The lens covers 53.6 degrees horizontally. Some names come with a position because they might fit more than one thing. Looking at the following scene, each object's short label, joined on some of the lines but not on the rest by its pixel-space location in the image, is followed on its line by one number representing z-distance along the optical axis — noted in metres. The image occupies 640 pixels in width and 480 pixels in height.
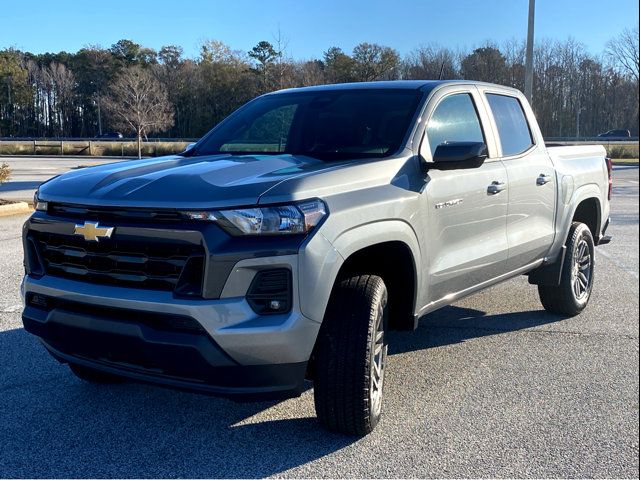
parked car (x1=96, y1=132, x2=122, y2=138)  80.64
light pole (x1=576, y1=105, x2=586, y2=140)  49.92
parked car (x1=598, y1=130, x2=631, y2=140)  46.00
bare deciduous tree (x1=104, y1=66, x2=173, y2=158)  39.22
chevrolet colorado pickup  2.87
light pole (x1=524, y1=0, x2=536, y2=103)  16.03
